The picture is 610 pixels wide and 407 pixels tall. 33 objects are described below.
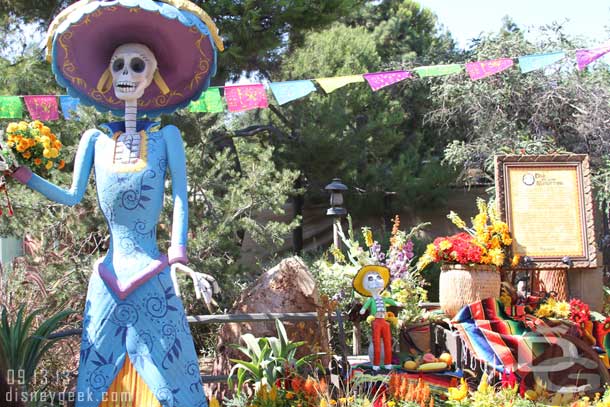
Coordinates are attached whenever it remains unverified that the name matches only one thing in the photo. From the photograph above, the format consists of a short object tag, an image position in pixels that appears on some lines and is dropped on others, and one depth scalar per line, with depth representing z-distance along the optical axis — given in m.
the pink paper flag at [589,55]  6.27
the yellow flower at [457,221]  5.44
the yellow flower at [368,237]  5.96
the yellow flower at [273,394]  3.94
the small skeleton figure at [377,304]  4.64
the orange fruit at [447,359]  4.83
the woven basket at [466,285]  4.98
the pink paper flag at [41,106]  6.15
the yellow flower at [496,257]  5.06
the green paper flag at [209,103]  6.41
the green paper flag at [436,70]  6.45
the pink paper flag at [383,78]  6.44
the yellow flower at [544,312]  4.95
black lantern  7.73
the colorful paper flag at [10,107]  6.03
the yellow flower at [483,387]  4.00
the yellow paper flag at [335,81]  6.23
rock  4.94
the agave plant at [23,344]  3.85
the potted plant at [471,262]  4.99
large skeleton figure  3.27
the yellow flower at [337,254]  6.91
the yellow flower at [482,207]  5.43
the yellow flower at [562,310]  4.91
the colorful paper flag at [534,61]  6.33
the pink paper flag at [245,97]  6.43
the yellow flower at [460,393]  3.96
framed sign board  5.42
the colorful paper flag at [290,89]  6.12
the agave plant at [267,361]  4.16
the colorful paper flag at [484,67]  6.43
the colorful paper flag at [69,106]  6.13
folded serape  4.55
